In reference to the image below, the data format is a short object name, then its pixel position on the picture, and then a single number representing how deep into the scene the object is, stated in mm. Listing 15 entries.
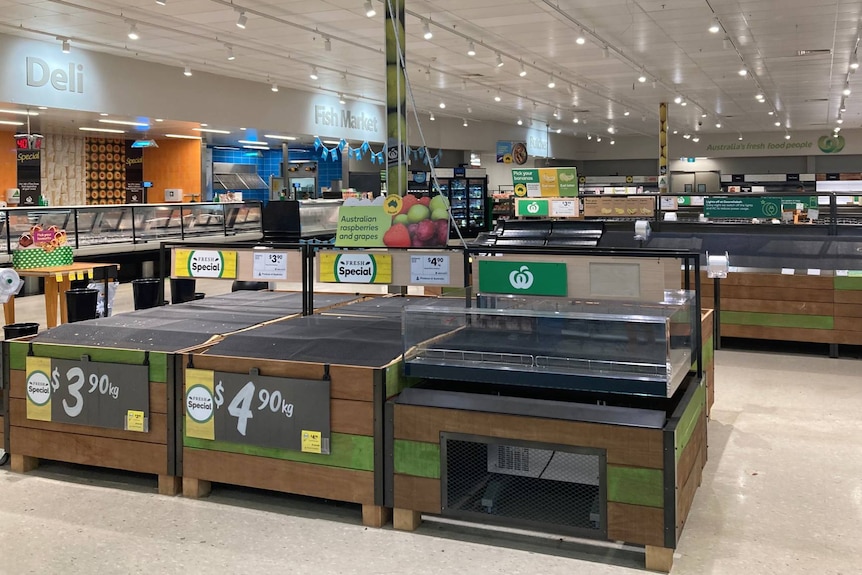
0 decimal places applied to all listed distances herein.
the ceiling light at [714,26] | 10938
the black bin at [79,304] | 6730
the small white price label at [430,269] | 4031
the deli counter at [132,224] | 10570
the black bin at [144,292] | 7297
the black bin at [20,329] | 4949
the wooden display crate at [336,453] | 3463
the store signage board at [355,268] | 4141
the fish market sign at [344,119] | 18578
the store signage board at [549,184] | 12367
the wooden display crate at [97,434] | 3830
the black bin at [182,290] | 7245
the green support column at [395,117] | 5695
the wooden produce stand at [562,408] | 3090
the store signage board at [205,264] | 4512
